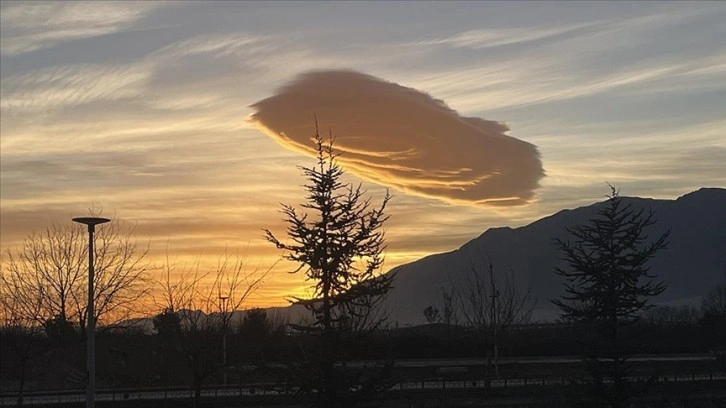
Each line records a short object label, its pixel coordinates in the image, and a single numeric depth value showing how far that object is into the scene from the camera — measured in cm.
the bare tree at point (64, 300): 4562
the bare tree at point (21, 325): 4297
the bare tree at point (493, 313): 6150
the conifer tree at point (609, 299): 3006
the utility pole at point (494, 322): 5934
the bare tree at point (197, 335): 3728
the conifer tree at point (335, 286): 2367
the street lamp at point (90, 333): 2881
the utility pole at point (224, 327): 4009
